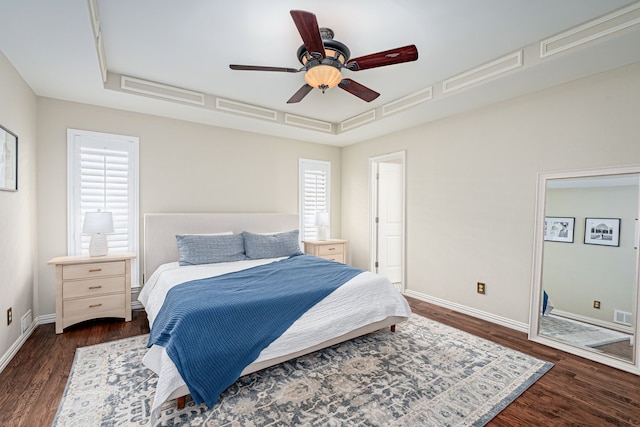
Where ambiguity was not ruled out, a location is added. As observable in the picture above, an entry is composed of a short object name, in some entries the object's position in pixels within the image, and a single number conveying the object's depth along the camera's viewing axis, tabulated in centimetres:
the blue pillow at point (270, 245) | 386
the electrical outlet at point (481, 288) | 353
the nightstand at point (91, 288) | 303
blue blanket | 187
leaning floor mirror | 250
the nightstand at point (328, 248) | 487
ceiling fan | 203
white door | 516
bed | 203
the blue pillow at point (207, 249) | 350
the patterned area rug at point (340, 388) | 185
